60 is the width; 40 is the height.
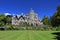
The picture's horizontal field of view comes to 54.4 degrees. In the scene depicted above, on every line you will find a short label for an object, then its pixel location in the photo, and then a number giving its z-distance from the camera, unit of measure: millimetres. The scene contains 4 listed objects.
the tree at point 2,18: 35539
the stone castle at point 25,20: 37649
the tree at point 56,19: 13483
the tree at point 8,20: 38383
